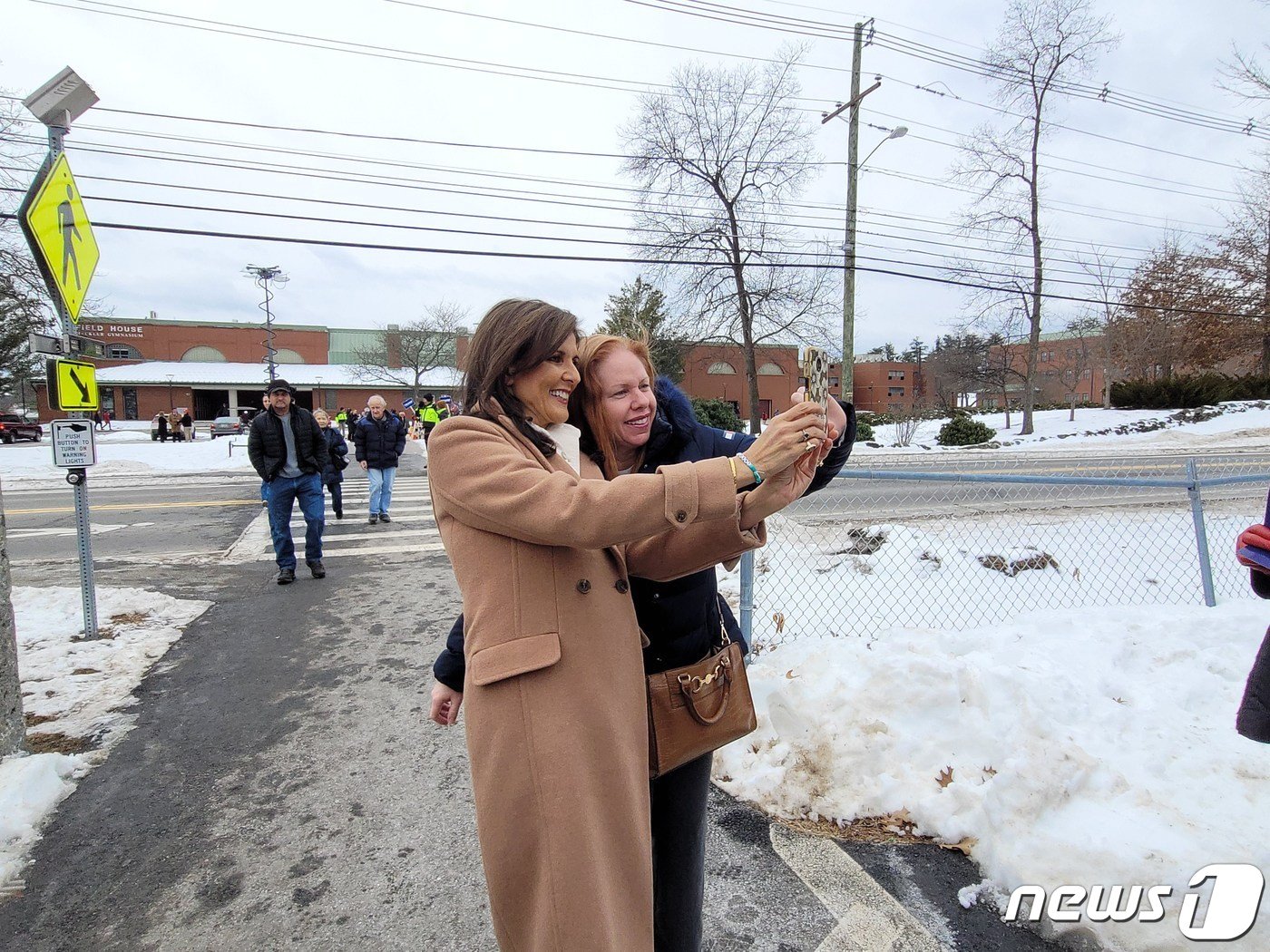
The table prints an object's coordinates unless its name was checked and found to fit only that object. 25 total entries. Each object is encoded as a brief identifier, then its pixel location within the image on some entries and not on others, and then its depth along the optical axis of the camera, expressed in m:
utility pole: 17.95
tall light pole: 33.06
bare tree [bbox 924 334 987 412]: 42.19
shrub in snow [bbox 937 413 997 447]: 23.12
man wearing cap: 6.77
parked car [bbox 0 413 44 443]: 34.44
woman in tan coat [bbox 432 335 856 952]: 1.70
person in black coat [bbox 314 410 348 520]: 9.93
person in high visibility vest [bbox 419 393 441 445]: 17.49
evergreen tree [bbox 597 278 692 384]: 28.34
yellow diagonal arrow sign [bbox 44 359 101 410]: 4.61
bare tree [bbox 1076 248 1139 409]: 31.98
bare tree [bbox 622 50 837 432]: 25.00
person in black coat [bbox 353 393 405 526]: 9.91
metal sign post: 4.20
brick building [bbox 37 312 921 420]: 51.06
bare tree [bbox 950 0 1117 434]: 25.91
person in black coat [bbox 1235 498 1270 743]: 1.68
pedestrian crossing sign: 4.11
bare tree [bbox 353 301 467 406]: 49.56
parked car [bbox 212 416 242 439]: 38.97
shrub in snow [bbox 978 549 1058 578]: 5.77
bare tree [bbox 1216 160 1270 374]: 29.67
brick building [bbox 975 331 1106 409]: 41.53
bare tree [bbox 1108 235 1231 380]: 31.91
